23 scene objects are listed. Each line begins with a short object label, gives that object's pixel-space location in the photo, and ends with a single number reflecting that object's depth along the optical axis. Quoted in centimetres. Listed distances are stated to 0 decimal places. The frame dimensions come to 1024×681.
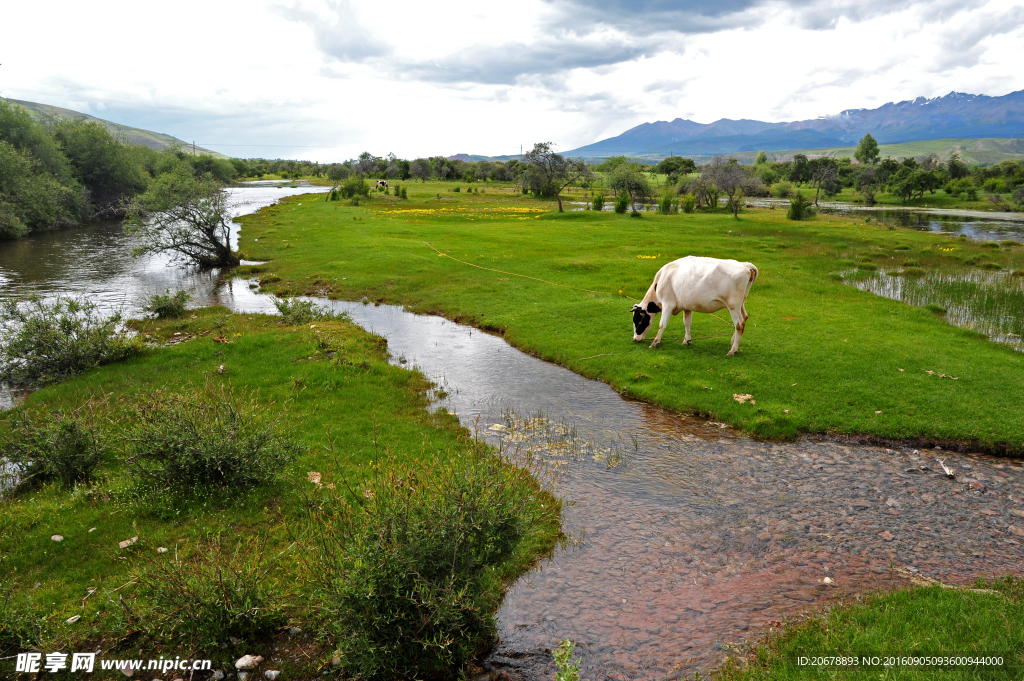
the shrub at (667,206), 6181
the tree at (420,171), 13462
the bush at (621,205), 5930
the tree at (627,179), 7112
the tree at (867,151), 14562
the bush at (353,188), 7481
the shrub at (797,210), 5466
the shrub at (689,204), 6456
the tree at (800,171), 12500
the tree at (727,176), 7231
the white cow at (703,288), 1590
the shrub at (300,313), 2132
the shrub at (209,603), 586
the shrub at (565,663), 506
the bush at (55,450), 925
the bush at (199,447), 891
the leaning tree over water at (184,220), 3259
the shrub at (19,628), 561
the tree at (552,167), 6938
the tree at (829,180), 9906
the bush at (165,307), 2309
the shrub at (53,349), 1466
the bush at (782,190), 10044
